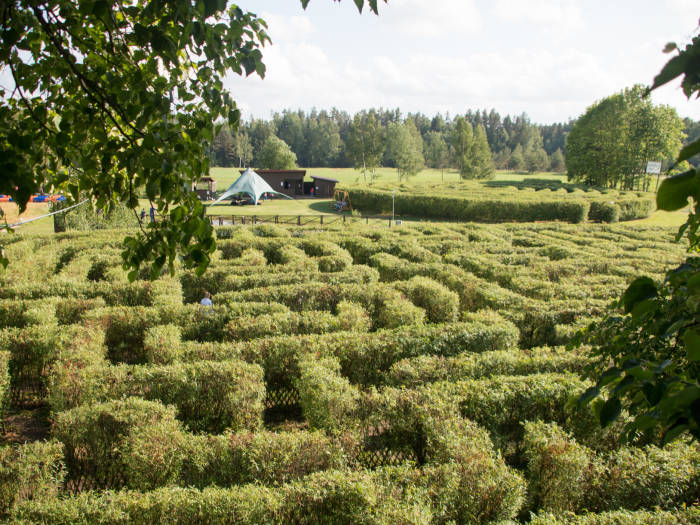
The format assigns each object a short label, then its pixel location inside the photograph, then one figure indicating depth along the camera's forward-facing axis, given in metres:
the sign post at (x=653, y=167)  45.56
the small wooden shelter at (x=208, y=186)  45.46
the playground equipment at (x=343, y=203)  43.25
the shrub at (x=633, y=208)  36.41
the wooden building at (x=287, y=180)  53.75
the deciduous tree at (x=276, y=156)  71.94
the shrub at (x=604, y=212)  34.59
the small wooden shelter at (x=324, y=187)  54.06
